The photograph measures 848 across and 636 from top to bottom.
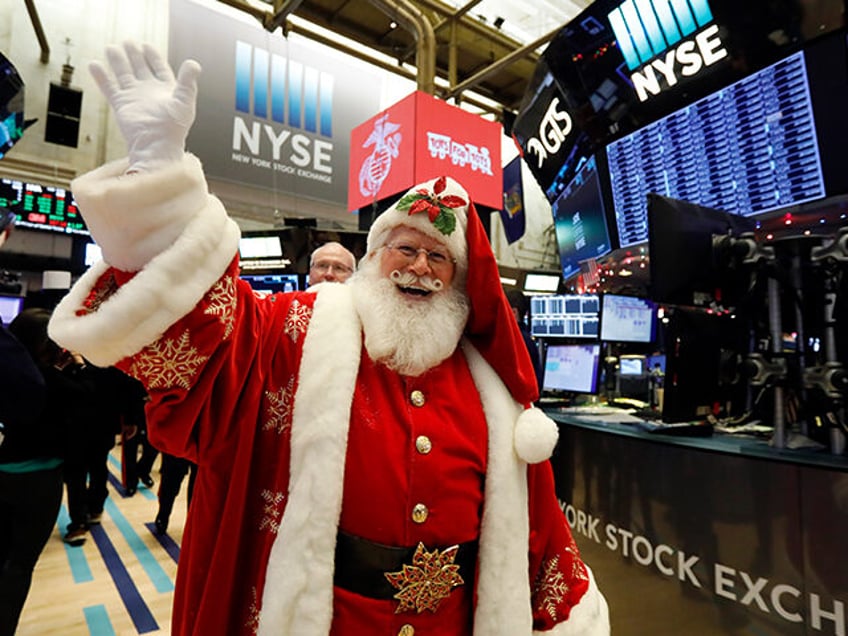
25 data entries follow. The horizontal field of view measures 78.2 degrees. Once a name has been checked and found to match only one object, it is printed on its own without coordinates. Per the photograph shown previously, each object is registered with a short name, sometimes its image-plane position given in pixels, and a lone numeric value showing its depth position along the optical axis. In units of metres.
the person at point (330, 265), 3.23
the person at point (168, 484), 3.81
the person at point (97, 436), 3.13
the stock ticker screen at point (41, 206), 6.27
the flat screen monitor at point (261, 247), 4.85
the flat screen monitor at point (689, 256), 1.98
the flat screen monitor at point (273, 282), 4.88
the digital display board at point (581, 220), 4.30
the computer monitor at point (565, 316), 4.68
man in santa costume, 0.91
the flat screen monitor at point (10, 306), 5.96
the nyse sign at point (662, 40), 2.96
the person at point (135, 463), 4.86
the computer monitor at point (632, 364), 6.01
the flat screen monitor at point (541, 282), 8.82
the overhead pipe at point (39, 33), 5.85
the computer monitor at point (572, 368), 4.12
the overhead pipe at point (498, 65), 5.60
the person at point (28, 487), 2.12
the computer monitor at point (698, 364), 2.06
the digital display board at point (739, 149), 2.75
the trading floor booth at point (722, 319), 1.73
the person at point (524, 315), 4.82
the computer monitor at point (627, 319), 4.62
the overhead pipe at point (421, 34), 5.15
